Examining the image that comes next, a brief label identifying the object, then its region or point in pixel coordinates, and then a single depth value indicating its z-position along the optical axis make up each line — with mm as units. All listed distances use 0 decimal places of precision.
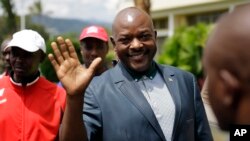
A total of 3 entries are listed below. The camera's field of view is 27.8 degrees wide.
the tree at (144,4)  6334
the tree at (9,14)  35938
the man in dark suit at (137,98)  2424
